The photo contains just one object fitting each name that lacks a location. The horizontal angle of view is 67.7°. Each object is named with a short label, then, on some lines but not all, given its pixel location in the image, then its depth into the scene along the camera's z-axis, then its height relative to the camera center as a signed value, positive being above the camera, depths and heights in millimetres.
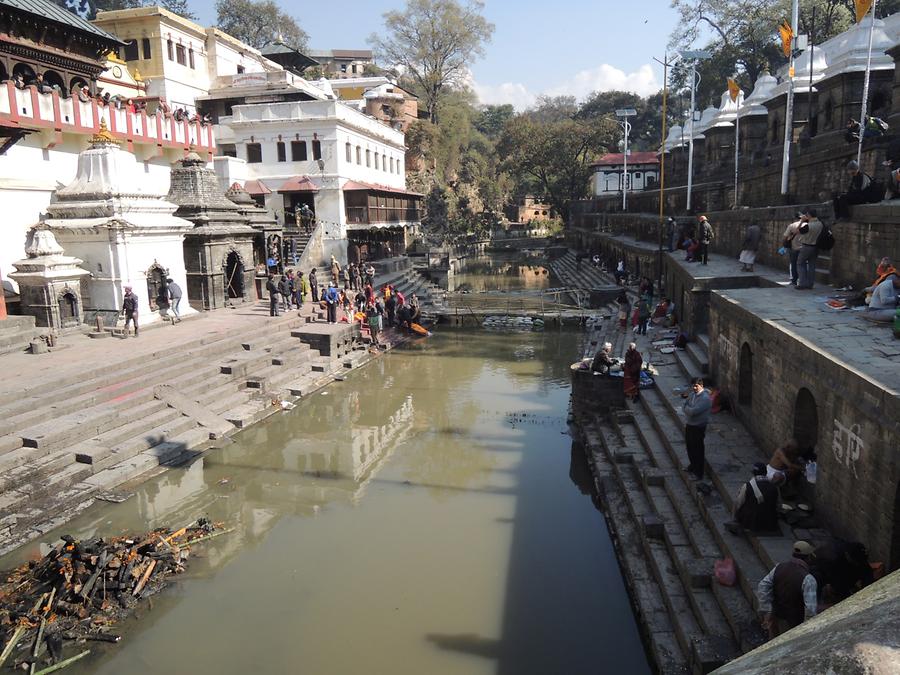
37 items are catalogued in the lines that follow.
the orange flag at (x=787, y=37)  16594 +4405
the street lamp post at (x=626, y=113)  36750 +5872
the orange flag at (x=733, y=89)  25047 +4829
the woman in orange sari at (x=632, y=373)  12453 -2807
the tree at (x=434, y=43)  49375 +13553
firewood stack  6656 -3942
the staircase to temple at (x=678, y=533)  6133 -3545
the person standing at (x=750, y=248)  14703 -670
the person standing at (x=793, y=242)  11734 -453
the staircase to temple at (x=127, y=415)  9500 -3292
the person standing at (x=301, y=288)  20859 -1928
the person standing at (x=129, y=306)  15703 -1713
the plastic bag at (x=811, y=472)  7211 -2735
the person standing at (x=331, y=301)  19734 -2152
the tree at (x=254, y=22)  57031 +17761
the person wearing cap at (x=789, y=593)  5039 -2894
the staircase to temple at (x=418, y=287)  27155 -2851
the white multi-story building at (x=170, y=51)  33000 +9189
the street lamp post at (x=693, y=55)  22833 +5553
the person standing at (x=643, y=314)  17594 -2451
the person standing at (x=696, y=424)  8094 -2471
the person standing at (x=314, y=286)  22461 -1954
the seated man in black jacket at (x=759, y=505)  6672 -2833
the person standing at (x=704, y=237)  16312 -456
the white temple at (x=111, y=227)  16438 +117
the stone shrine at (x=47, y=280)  15369 -1060
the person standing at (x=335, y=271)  23453 -1530
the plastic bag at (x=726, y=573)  6418 -3374
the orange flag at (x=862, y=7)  14633 +4525
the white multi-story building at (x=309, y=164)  30797 +2944
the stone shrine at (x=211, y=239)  19609 -286
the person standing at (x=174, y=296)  17547 -1705
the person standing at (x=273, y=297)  19047 -1922
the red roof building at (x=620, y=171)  54438 +4007
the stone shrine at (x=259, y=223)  22609 +192
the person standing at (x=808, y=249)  11219 -550
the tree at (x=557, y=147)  55031 +6165
